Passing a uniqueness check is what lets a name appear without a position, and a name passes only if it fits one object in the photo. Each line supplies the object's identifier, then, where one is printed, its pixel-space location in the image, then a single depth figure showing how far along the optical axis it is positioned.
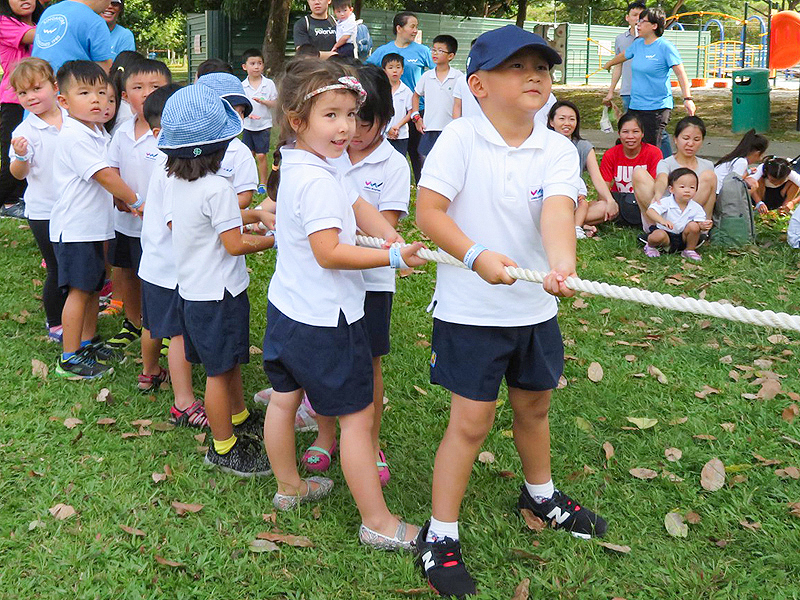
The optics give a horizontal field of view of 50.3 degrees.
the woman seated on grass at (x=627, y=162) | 8.30
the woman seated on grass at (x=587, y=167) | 7.72
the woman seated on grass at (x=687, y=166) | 7.71
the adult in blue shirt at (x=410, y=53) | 10.49
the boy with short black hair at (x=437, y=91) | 9.80
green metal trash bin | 14.47
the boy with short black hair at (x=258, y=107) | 10.98
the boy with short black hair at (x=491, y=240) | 2.73
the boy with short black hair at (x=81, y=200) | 4.69
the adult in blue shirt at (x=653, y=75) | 9.33
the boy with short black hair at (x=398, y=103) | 9.52
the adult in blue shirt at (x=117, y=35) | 6.33
